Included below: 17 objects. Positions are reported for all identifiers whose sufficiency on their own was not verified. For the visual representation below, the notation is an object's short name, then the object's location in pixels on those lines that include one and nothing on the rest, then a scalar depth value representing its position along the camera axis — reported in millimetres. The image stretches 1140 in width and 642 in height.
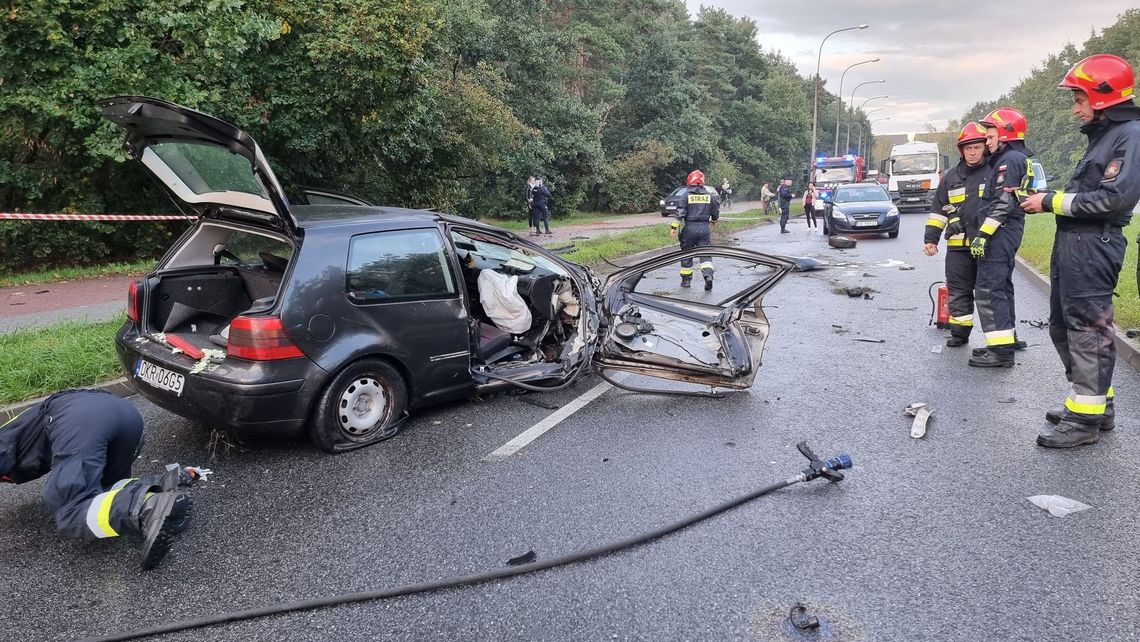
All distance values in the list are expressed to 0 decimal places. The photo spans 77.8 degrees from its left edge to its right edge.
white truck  29300
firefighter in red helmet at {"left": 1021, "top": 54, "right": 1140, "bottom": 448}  4027
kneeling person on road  2951
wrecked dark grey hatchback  3869
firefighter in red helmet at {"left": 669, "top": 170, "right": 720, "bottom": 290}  10633
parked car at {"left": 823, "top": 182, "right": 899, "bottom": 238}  18062
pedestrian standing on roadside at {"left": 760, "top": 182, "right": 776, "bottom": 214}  31797
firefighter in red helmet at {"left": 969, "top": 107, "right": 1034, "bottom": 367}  5840
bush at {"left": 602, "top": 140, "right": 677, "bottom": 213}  31734
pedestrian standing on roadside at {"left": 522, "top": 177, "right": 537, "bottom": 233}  19156
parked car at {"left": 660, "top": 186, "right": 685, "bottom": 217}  10758
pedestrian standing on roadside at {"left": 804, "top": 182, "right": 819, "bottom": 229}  22811
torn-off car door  5098
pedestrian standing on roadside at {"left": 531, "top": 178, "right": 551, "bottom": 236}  19078
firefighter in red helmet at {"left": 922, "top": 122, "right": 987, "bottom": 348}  6281
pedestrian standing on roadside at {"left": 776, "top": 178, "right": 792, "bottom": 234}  22177
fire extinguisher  7292
